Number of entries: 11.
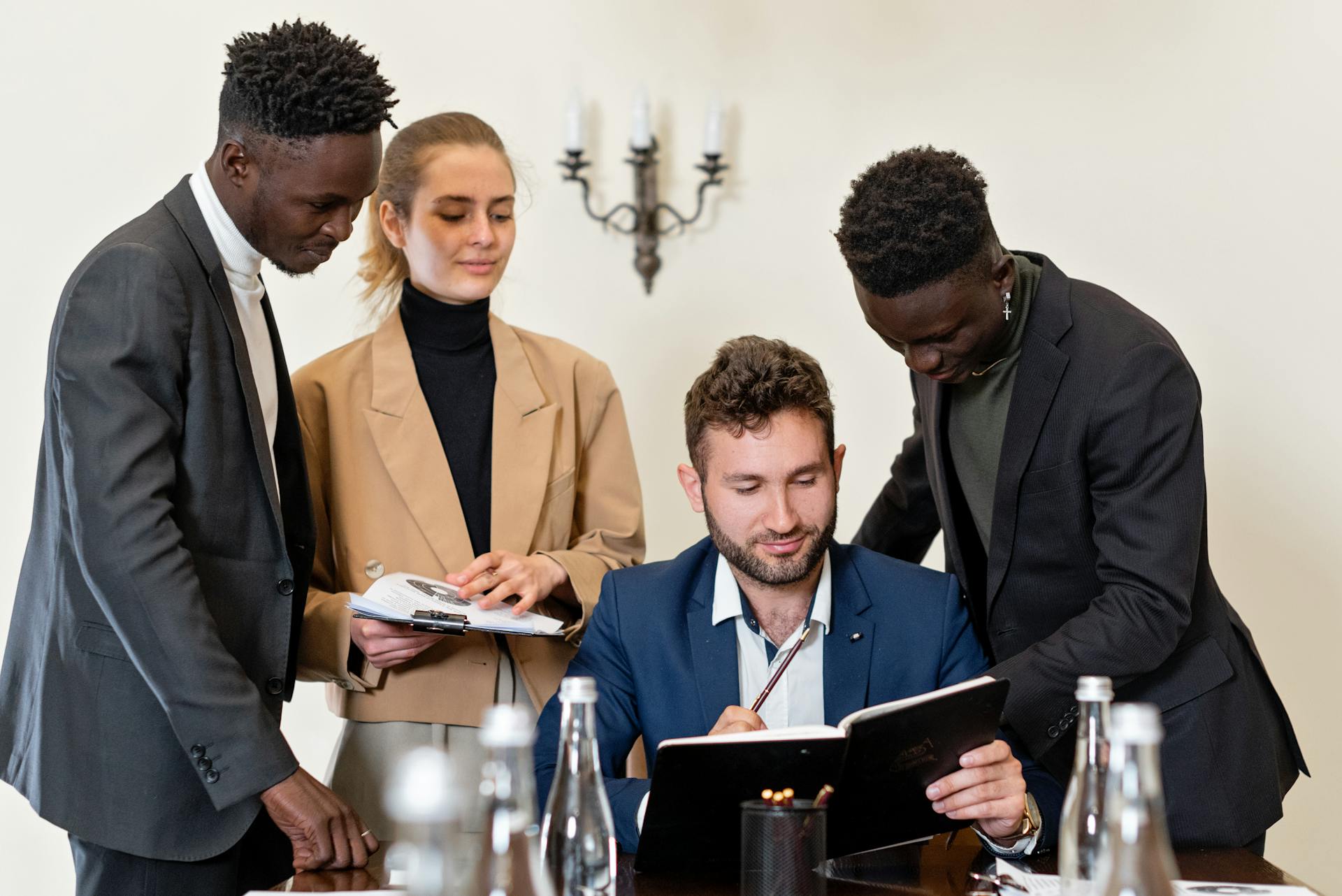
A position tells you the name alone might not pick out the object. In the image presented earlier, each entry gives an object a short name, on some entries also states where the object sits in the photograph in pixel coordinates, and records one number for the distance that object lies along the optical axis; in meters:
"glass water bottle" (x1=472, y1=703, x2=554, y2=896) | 2.81
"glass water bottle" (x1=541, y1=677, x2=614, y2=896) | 2.99
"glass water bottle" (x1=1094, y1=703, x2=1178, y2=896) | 2.66
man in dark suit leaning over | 3.46
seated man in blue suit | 3.55
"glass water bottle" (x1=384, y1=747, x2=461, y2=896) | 2.38
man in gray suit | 3.31
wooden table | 3.20
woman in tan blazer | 3.75
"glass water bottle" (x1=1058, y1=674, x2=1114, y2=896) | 3.00
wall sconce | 4.60
